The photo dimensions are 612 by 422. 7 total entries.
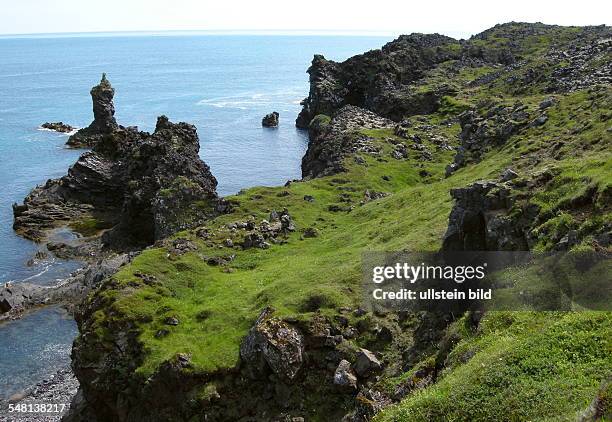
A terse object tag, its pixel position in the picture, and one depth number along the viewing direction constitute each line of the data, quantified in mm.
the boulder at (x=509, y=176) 36556
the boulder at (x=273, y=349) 33938
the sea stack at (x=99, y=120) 158750
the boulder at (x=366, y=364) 32656
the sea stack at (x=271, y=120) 184000
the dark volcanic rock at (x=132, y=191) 75000
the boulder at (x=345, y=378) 32469
